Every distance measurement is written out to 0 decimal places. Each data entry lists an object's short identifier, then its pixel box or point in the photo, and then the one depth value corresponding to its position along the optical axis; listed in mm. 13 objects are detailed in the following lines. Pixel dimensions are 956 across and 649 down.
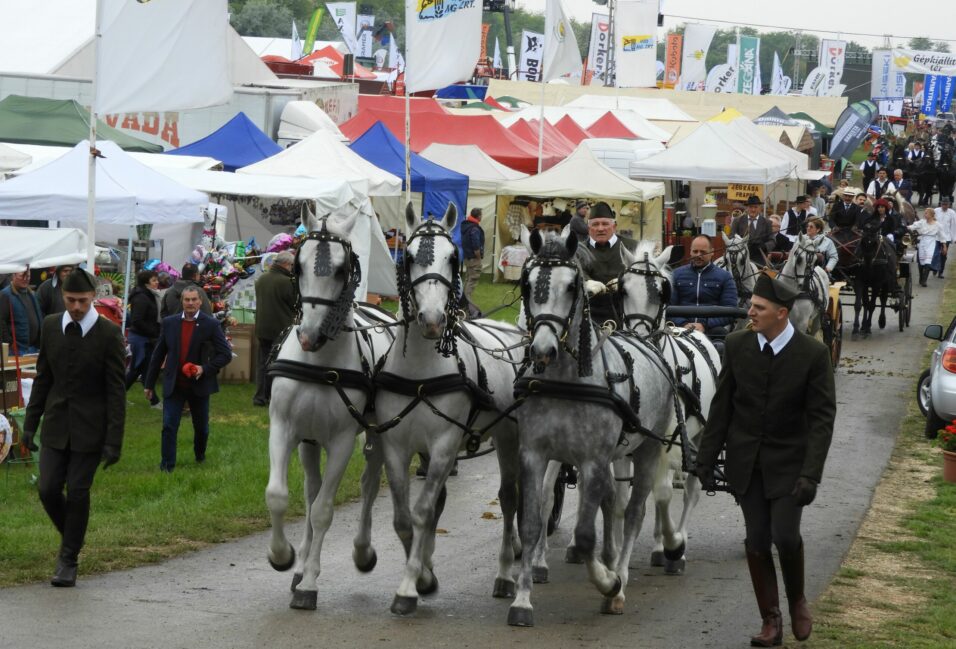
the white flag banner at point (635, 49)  59156
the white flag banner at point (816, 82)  76562
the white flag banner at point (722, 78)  76938
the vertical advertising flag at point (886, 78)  74000
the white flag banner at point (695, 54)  74312
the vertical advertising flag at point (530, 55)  72500
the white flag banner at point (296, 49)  74938
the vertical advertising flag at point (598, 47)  73062
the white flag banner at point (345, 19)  84250
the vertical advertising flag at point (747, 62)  76000
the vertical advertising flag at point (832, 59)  74562
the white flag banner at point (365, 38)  92375
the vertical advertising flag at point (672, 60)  80312
